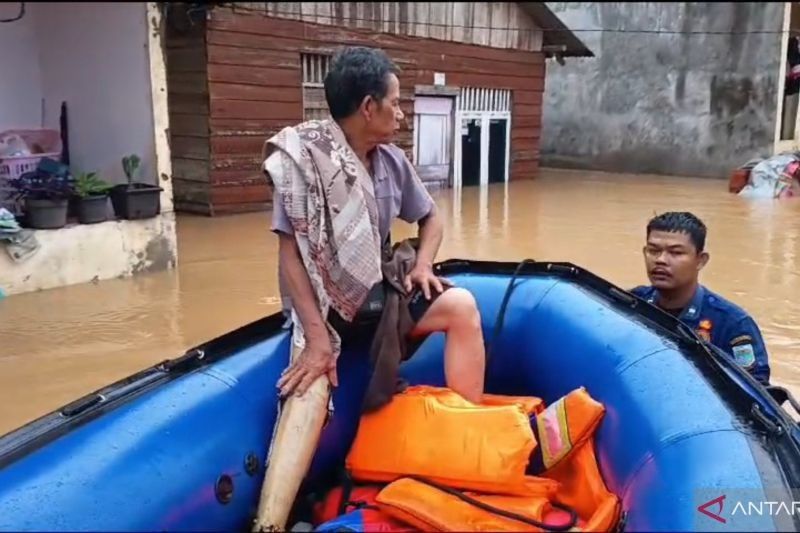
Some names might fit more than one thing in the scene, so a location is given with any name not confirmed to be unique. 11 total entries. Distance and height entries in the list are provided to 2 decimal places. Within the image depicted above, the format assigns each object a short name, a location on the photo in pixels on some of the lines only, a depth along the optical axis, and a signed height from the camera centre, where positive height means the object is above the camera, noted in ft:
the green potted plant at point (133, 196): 18.58 -2.06
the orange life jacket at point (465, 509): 5.74 -2.89
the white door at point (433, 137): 39.14 -1.29
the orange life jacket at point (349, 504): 6.13 -3.15
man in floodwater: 8.04 -1.84
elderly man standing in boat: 6.43 -1.17
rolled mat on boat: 5.94 -2.61
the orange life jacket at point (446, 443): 6.26 -2.65
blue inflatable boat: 5.12 -2.34
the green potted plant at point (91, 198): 17.97 -2.01
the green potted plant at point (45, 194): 17.03 -1.84
